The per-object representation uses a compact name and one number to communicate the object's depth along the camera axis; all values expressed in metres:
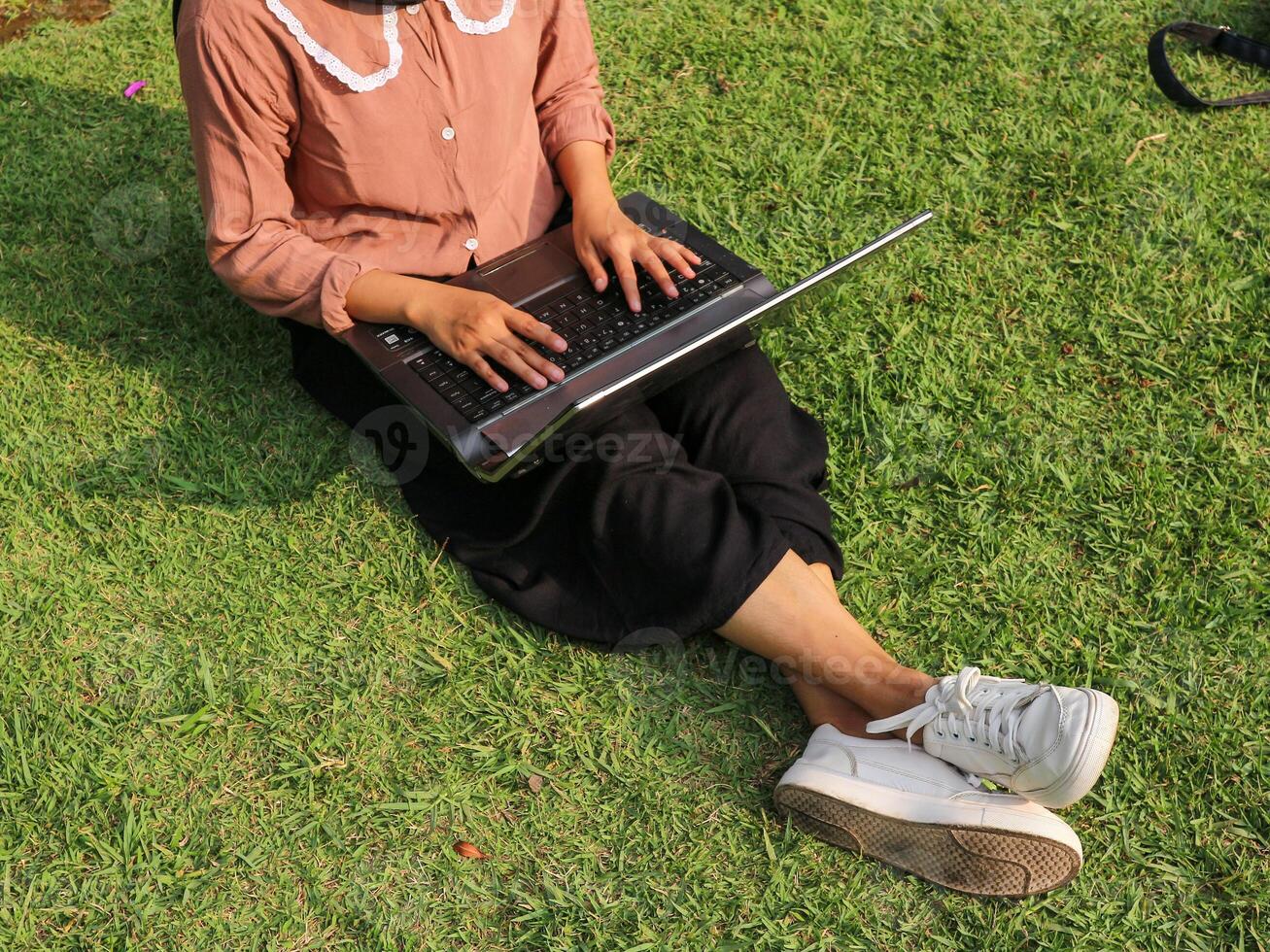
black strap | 3.66
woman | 2.14
